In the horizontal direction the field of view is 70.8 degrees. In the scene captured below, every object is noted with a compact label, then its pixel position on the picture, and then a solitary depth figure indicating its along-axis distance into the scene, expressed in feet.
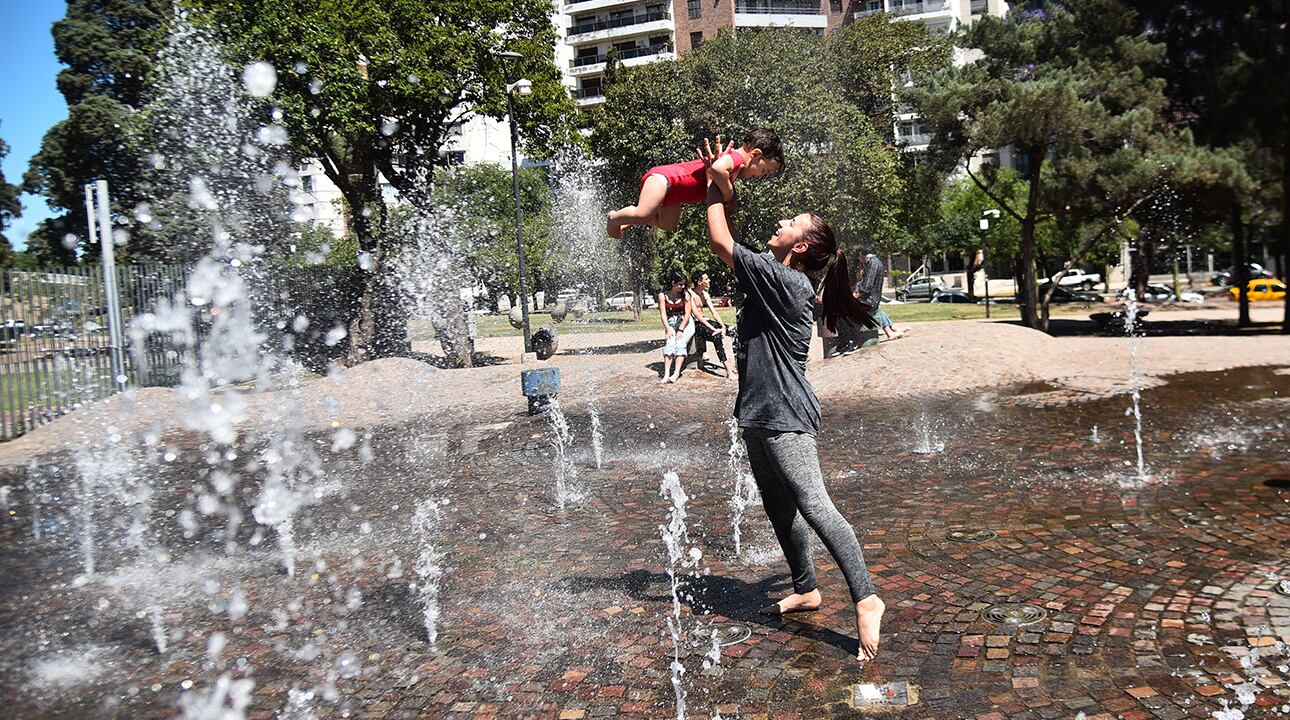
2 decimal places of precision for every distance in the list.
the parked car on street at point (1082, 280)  164.84
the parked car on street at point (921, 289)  173.60
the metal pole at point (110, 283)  50.52
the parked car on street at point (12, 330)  42.78
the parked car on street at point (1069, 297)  136.93
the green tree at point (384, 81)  63.67
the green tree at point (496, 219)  155.53
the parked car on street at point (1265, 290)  114.11
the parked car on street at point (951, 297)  157.69
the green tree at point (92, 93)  126.11
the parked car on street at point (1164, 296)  118.42
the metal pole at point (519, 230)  70.38
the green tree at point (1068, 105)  66.85
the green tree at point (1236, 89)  53.83
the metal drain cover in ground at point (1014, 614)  13.08
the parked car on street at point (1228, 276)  130.59
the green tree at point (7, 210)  160.66
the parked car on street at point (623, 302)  200.54
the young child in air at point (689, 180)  13.25
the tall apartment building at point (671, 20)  202.49
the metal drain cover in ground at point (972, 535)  17.28
